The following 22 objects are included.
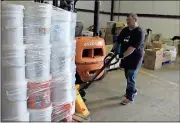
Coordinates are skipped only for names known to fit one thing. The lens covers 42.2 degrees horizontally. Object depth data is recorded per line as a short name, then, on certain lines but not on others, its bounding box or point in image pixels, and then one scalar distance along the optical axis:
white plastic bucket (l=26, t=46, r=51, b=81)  2.09
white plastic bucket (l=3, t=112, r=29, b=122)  2.02
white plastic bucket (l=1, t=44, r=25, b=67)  1.91
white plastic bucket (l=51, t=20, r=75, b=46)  2.28
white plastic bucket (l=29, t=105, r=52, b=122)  2.21
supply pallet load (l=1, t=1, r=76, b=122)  1.92
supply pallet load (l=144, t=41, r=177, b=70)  6.20
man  3.40
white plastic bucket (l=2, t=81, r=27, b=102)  1.96
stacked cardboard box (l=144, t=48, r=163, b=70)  6.18
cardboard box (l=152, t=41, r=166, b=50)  7.23
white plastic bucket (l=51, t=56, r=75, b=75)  2.33
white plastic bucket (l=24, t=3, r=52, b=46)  2.02
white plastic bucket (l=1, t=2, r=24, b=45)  1.84
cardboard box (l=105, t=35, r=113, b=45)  7.52
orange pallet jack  2.98
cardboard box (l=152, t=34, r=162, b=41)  8.92
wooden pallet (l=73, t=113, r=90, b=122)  2.92
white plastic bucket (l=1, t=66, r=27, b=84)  1.95
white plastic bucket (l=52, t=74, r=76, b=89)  2.37
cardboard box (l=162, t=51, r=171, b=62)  6.72
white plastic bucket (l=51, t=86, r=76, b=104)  2.40
